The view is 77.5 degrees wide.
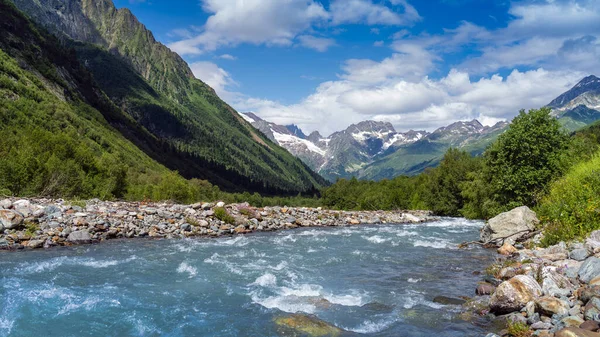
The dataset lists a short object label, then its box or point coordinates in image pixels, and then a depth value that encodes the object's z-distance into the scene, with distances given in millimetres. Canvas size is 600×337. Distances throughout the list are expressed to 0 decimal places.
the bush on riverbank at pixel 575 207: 17438
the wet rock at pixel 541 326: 10094
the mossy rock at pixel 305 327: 11367
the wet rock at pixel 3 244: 20983
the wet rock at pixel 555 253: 16234
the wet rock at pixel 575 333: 8611
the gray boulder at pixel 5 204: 24828
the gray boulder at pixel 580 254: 14652
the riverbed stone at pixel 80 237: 23828
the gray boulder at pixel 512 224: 24931
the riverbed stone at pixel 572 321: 9664
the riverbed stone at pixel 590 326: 9121
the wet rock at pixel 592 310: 9672
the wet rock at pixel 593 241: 14719
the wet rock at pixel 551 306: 10609
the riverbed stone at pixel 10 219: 22688
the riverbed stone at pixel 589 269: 12320
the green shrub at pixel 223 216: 34406
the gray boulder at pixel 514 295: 11891
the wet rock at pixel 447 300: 14295
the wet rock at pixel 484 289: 14758
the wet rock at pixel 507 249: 22403
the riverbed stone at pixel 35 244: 21594
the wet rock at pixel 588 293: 10495
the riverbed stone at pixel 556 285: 11893
